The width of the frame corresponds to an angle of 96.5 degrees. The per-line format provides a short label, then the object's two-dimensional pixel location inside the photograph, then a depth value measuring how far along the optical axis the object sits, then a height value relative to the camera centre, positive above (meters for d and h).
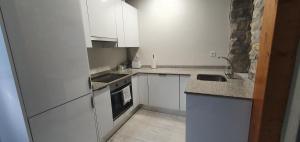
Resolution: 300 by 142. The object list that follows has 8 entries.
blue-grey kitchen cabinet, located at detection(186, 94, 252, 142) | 1.14 -0.63
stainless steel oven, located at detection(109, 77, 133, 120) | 2.00 -0.70
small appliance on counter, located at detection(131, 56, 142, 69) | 3.02 -0.29
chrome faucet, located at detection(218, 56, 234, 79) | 1.85 -0.37
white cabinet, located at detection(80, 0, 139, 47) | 1.75 +0.48
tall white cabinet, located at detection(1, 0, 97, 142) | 0.93 -0.09
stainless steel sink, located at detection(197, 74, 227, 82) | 2.07 -0.45
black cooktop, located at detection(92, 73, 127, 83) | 2.08 -0.42
